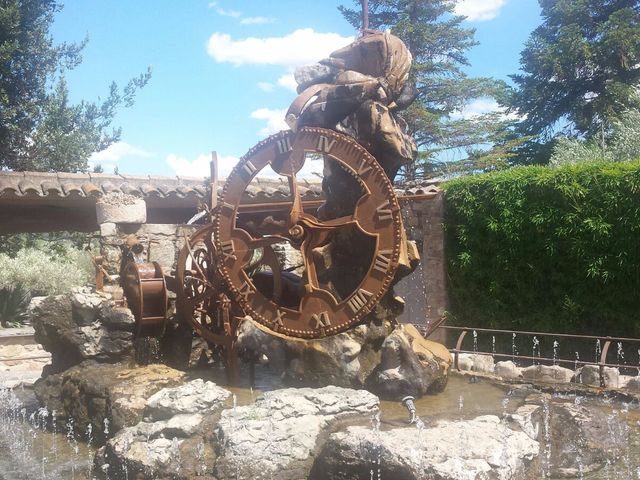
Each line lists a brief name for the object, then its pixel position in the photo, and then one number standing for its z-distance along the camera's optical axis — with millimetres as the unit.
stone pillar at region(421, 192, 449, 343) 11859
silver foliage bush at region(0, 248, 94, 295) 17938
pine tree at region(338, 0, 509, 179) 20016
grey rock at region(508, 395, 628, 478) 4812
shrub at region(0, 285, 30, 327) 15812
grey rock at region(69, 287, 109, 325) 6758
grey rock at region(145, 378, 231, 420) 5137
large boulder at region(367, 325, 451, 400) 5684
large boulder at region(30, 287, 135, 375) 6668
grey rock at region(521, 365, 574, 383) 7613
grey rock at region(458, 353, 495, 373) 8070
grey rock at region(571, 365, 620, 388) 7289
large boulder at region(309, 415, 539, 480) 4117
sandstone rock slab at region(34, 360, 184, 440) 5570
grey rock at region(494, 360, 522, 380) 7781
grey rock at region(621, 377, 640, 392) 7067
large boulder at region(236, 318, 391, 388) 5719
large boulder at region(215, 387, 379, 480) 4520
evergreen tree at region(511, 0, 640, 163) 18078
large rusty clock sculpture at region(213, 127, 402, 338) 5816
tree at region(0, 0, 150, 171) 15531
